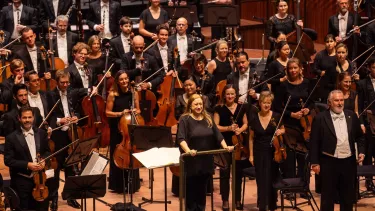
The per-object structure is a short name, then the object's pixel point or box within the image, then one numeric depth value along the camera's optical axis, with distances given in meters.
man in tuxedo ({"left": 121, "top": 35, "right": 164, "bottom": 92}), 19.70
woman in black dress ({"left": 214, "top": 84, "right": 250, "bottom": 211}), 18.06
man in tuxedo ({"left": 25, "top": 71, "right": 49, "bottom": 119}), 17.48
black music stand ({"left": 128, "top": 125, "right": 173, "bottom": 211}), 16.64
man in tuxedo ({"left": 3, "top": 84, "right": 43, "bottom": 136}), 16.75
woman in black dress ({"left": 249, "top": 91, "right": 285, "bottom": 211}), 17.56
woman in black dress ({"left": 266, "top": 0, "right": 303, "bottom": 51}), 22.33
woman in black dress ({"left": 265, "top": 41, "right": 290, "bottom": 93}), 19.70
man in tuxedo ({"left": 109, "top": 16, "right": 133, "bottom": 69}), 20.84
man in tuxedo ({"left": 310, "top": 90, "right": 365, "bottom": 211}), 16.62
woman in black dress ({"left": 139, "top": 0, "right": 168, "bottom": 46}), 22.14
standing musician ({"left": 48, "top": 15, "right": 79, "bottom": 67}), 21.08
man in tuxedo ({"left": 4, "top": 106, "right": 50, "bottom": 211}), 15.99
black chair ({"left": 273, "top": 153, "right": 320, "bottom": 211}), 17.44
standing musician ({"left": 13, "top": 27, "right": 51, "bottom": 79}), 19.89
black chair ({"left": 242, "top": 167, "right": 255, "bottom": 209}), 17.97
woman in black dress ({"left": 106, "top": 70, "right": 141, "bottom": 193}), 18.58
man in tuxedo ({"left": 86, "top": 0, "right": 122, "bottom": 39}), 22.36
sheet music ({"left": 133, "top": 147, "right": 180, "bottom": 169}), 15.09
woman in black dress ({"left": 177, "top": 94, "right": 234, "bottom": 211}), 16.17
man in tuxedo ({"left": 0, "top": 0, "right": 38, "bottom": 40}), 22.06
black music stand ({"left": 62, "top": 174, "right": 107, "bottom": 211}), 15.35
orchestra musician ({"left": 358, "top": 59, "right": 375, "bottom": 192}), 19.59
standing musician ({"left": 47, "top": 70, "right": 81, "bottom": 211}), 17.69
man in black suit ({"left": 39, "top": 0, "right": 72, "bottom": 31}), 22.56
